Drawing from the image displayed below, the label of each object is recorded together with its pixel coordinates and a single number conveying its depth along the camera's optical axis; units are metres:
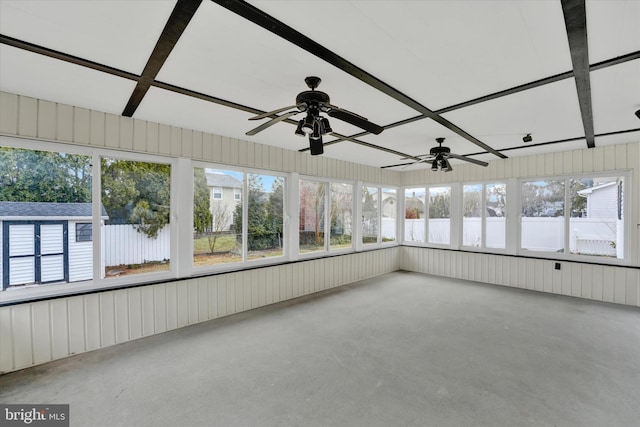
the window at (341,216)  5.73
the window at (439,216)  6.58
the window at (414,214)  7.02
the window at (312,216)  5.14
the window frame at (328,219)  4.99
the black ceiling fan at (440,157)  4.23
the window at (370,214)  6.42
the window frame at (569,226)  4.55
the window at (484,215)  5.85
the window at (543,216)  5.20
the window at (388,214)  6.95
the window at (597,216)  4.68
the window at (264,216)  4.43
